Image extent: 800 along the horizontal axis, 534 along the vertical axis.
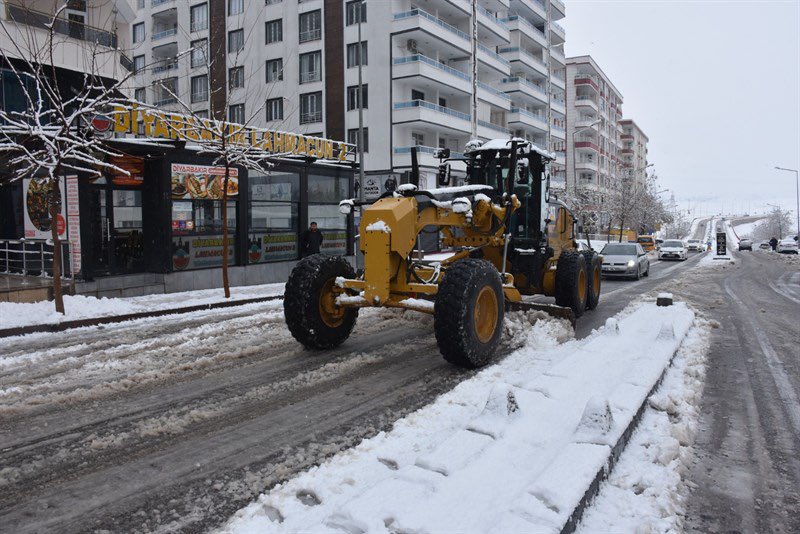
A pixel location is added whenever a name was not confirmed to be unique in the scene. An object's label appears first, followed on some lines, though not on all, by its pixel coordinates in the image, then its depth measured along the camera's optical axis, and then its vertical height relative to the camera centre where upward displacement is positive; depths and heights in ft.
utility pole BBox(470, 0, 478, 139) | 88.74 +22.29
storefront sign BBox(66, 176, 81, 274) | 42.86 +1.16
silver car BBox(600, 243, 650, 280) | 67.46 -3.00
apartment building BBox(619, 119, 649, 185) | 353.04 +55.53
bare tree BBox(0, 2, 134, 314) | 31.83 +5.53
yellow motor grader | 20.62 -1.21
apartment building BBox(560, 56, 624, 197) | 253.03 +51.57
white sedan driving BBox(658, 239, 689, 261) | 127.24 -3.66
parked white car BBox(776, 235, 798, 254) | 190.82 -4.07
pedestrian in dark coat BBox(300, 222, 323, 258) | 53.78 -0.41
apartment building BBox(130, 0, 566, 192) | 121.60 +38.92
